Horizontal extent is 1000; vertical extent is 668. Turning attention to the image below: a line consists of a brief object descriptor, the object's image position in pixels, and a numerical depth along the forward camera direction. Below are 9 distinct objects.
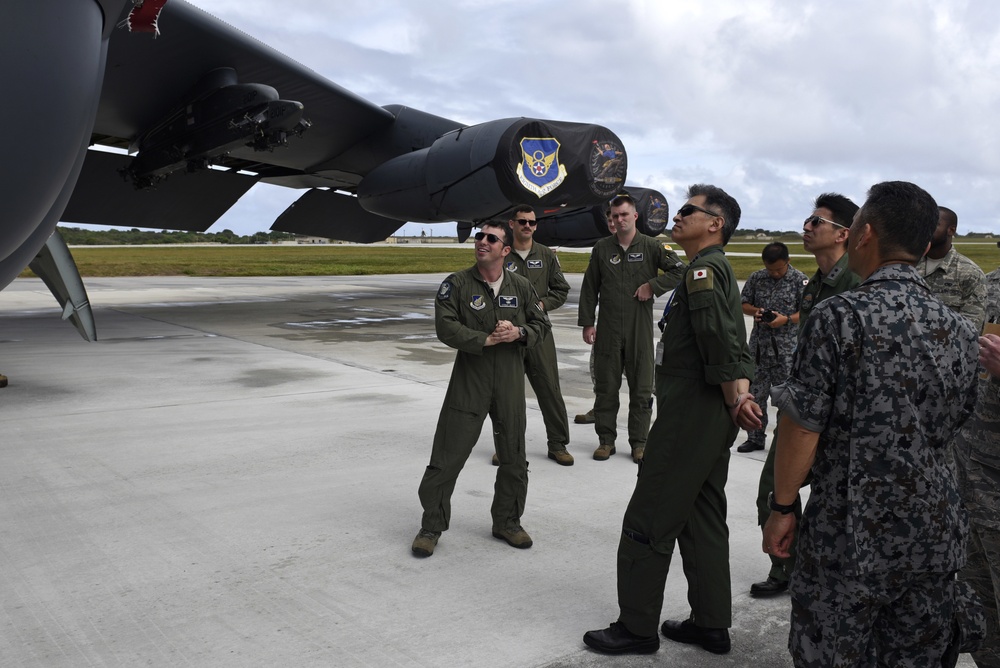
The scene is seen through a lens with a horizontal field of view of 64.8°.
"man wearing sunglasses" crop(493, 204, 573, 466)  5.34
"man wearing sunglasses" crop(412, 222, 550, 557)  3.74
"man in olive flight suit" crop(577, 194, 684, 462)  5.43
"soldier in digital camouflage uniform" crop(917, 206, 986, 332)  4.35
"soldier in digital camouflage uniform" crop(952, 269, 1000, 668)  2.45
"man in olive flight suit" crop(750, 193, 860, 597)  3.35
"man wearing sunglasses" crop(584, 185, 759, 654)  2.79
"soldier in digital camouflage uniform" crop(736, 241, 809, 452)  5.64
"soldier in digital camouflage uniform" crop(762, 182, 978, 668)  2.00
